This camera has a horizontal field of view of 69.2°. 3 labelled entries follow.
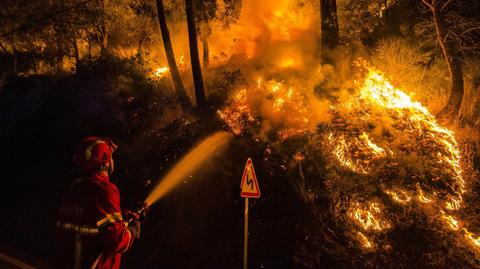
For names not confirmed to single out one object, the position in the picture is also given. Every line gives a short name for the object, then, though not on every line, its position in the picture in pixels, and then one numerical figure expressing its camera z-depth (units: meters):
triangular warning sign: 7.12
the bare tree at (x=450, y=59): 12.01
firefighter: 3.39
